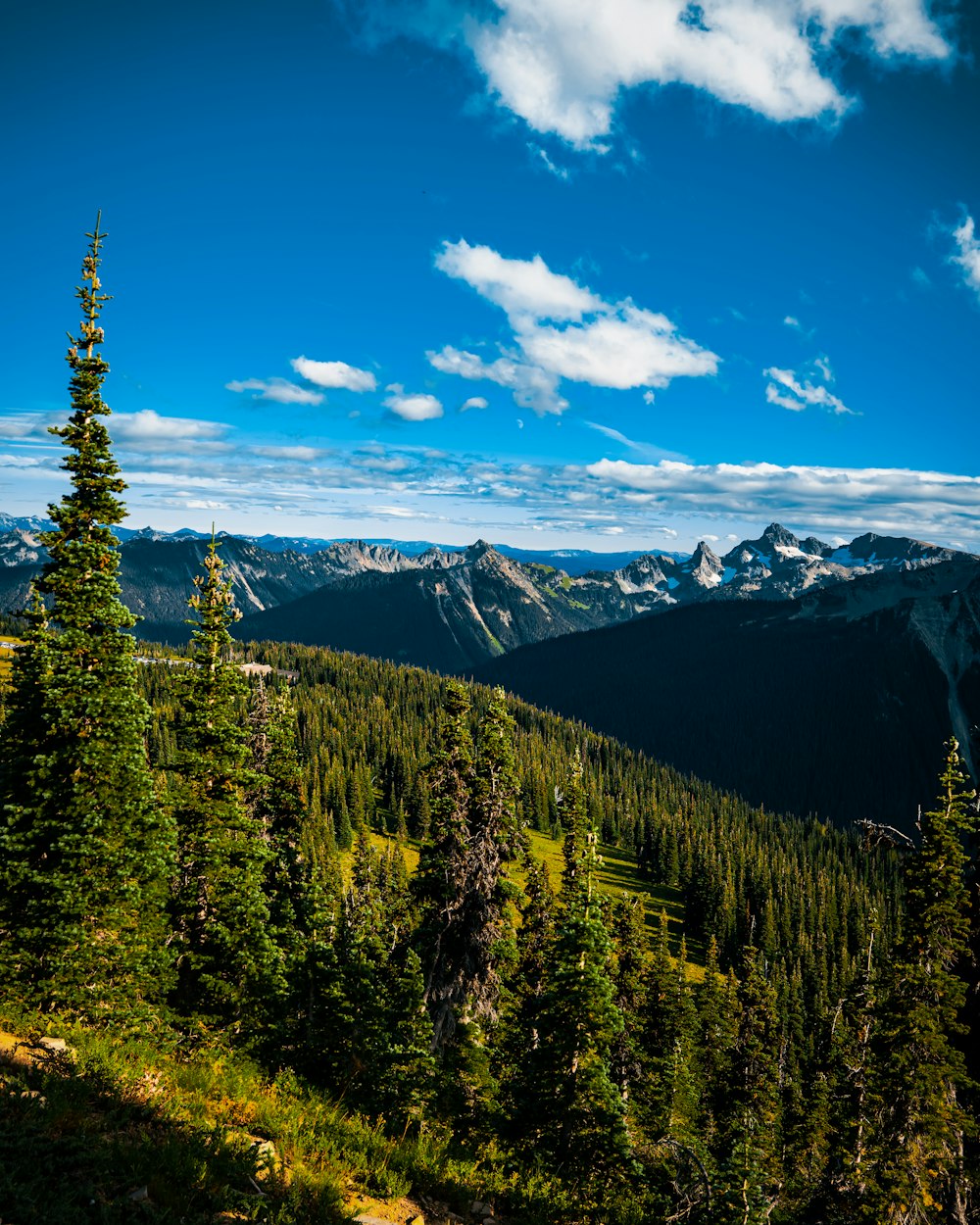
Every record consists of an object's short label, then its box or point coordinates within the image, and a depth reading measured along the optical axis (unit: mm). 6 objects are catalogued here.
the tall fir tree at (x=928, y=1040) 22438
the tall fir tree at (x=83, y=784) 17938
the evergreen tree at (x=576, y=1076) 18984
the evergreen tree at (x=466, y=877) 26172
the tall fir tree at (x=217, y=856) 21062
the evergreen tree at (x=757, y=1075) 44000
